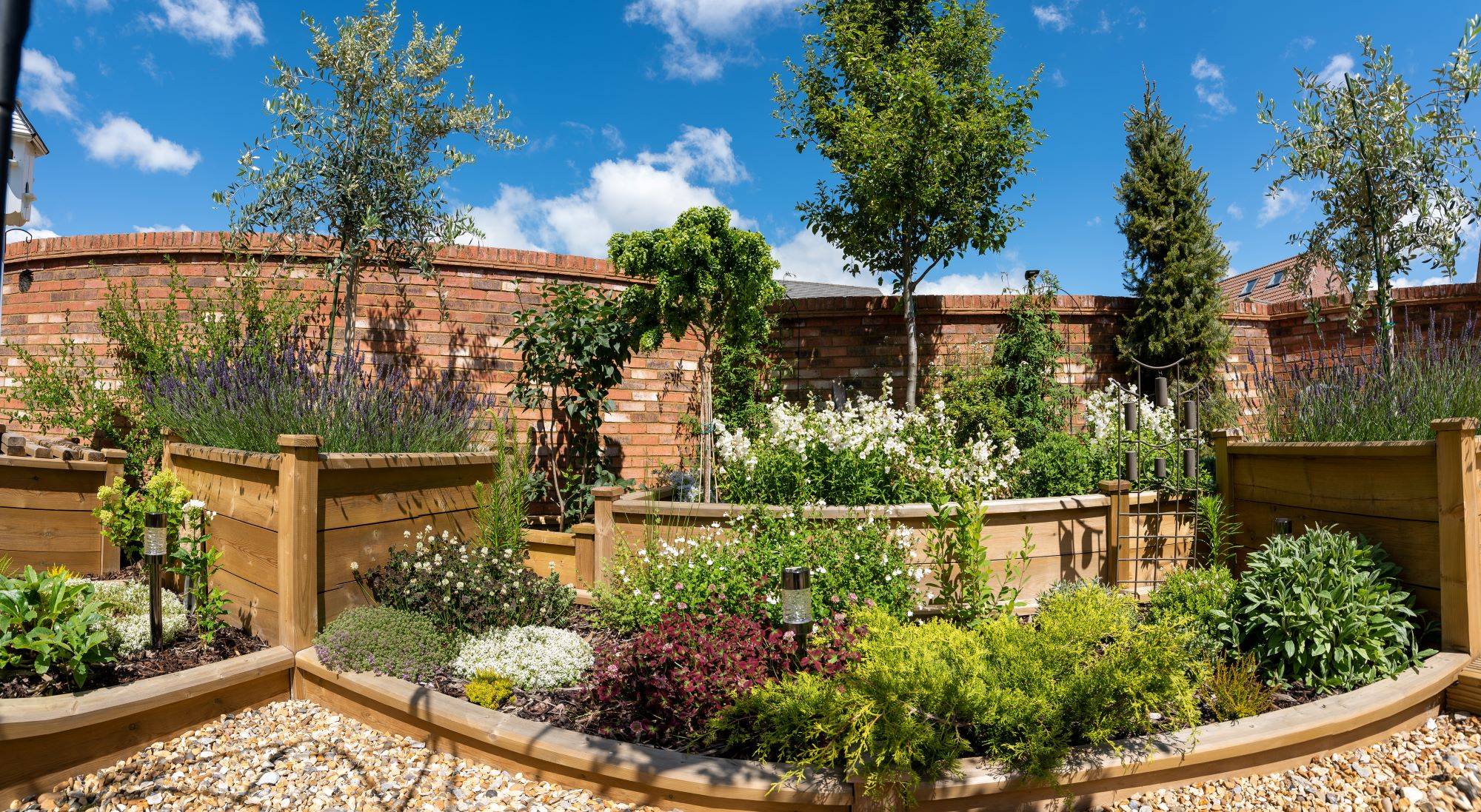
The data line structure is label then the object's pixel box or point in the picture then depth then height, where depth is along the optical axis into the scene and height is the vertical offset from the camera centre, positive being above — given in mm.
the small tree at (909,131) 6055 +2437
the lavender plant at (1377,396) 3674 +84
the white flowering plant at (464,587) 3646 -857
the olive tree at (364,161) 5410 +1968
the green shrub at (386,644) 3219 -1020
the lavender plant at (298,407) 3842 +85
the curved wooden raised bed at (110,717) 2533 -1125
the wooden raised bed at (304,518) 3330 -483
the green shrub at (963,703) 2316 -972
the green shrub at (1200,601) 3359 -915
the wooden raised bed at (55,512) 4434 -548
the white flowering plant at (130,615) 3200 -917
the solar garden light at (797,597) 2799 -693
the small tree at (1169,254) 7461 +1726
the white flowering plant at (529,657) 3295 -1107
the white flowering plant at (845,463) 4414 -294
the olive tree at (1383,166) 6133 +2128
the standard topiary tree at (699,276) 5164 +1028
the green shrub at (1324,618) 3145 -912
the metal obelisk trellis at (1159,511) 4371 -613
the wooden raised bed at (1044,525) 4242 -656
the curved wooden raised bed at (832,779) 2326 -1187
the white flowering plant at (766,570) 3498 -774
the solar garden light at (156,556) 3297 -602
